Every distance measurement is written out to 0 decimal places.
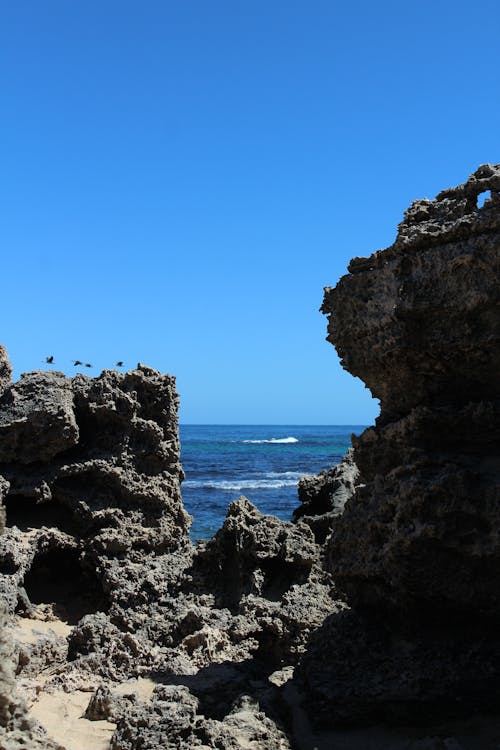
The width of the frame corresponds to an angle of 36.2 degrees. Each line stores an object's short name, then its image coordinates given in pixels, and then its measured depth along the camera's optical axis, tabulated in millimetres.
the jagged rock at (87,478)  6492
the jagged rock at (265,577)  5480
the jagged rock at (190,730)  3936
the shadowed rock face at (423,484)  4070
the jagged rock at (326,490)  8023
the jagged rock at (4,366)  8969
